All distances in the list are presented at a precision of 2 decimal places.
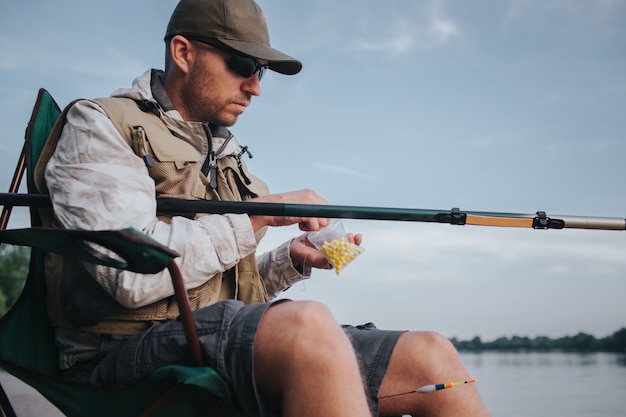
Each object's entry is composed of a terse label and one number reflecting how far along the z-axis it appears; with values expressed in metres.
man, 1.68
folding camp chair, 1.63
